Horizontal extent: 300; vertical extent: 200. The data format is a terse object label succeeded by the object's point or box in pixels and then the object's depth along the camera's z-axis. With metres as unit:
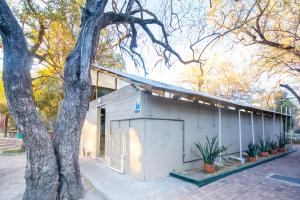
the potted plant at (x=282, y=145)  12.35
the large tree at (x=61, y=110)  4.06
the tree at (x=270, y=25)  8.70
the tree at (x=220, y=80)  22.69
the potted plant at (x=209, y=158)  7.06
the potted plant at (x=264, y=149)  10.51
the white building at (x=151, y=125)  6.41
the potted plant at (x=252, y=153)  9.07
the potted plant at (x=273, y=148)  11.36
